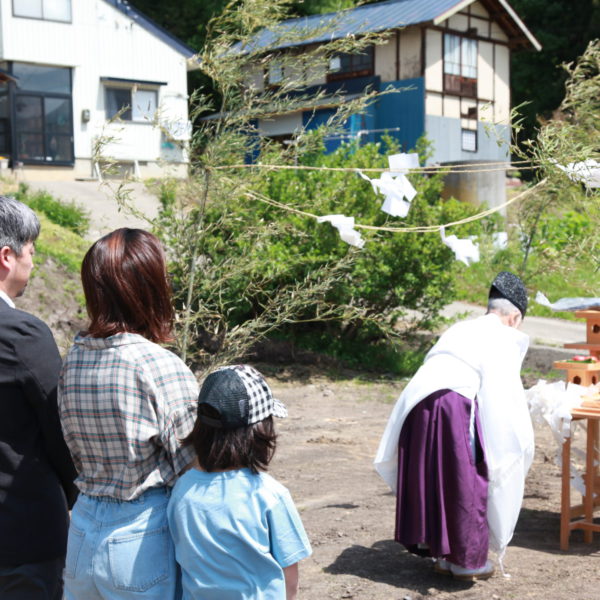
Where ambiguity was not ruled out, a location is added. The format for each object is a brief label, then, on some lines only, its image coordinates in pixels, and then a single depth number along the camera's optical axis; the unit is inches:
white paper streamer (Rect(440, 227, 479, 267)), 190.5
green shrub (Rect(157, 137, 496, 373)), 385.4
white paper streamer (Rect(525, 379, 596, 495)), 191.0
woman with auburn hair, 90.6
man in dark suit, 95.2
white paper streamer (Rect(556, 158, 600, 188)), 174.2
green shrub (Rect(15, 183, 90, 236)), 575.8
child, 89.8
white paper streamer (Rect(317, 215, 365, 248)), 168.1
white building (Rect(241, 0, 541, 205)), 1040.8
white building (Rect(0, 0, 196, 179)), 927.0
